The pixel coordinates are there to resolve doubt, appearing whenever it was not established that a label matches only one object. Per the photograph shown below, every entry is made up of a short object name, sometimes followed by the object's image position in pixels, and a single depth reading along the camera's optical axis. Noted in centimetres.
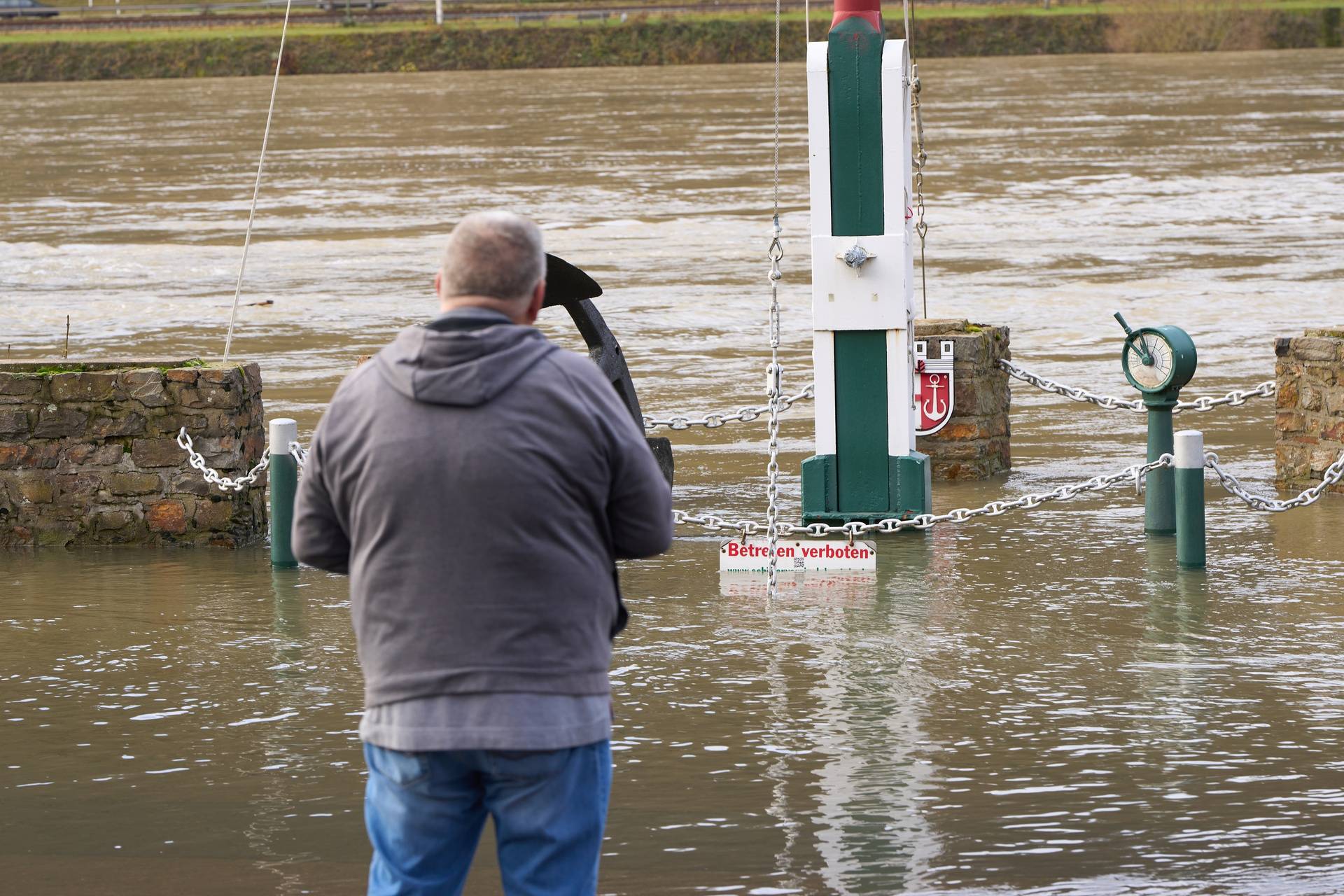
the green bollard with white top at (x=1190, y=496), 1709
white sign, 1803
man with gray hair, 716
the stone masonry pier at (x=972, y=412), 2289
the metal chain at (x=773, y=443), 1717
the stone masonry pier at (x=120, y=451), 1966
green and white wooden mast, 1972
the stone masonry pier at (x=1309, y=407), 2067
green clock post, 1911
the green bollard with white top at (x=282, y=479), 1837
